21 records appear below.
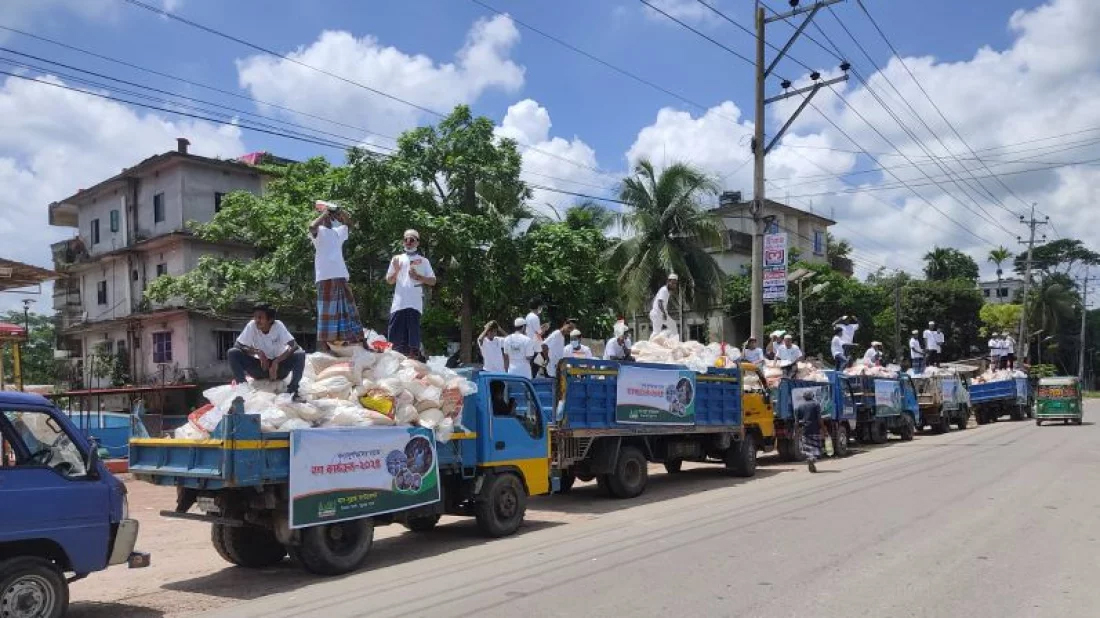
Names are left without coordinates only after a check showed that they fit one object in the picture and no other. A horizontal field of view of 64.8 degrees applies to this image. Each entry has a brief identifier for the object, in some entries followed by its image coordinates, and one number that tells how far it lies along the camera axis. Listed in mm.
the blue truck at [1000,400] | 30578
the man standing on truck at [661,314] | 16723
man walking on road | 16984
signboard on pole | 20766
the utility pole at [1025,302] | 51738
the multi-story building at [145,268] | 31266
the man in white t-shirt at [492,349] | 14039
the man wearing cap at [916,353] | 27844
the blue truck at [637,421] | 12281
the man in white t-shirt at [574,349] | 14833
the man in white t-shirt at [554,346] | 14711
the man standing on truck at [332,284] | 9711
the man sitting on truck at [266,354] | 8727
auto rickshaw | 28500
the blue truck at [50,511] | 6168
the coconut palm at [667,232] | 32031
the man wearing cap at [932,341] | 28328
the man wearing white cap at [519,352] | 13914
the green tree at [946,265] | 75062
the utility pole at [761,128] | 20734
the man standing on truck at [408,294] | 10828
